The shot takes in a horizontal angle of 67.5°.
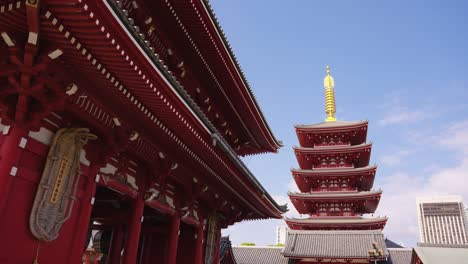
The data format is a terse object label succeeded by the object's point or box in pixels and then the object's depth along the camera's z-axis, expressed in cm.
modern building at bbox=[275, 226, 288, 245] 15615
